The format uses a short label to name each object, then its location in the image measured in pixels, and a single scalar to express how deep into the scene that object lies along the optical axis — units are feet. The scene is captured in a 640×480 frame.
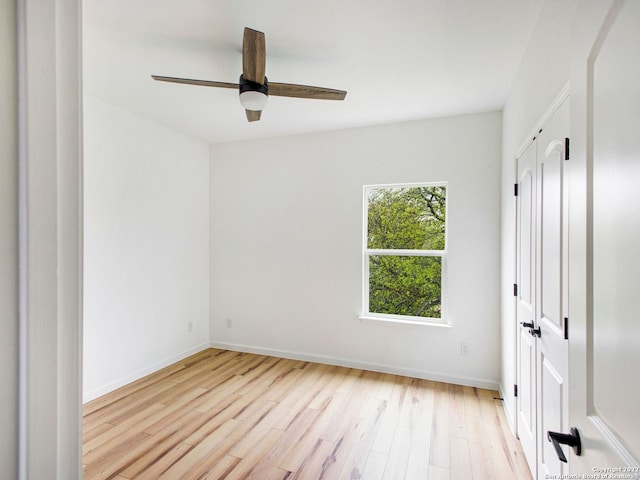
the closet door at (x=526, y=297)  6.27
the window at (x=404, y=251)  10.98
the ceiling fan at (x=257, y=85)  5.67
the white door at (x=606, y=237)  1.85
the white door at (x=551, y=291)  4.67
